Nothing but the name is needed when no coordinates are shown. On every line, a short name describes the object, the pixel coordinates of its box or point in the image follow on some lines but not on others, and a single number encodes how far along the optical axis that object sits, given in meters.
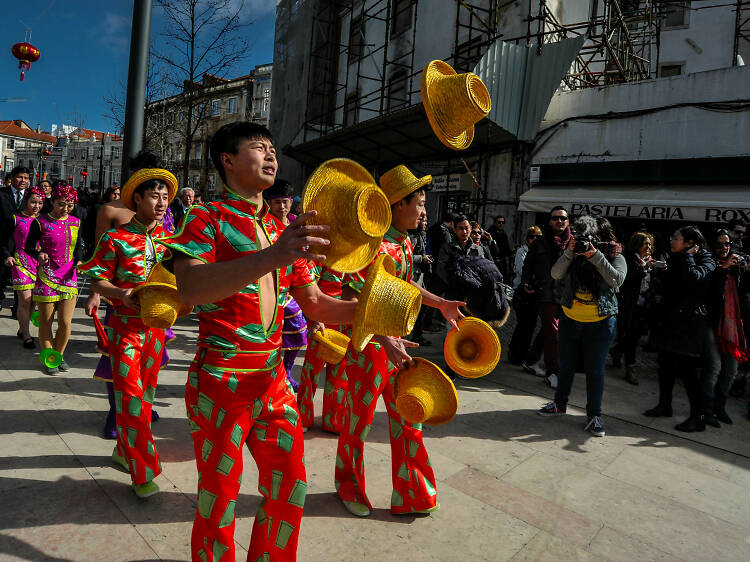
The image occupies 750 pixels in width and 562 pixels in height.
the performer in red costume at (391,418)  2.80
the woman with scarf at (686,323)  4.70
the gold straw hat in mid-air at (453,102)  2.62
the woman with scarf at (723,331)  4.79
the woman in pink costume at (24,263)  6.00
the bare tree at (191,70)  11.44
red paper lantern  9.20
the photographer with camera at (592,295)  4.32
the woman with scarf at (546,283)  5.78
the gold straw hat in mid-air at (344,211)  1.66
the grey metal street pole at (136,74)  4.80
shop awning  8.93
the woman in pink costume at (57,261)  5.49
